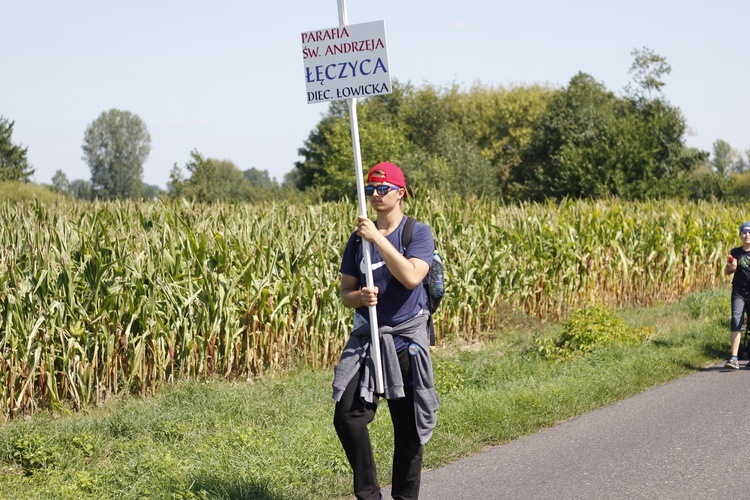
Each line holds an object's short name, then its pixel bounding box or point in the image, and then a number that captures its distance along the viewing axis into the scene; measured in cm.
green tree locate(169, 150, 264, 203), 6372
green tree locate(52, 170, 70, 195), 12709
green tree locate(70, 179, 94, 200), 15288
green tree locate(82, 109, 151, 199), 15288
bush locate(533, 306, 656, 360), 1166
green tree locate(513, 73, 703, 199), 4250
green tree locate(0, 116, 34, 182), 5353
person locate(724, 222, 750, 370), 1122
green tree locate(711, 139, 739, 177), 16162
